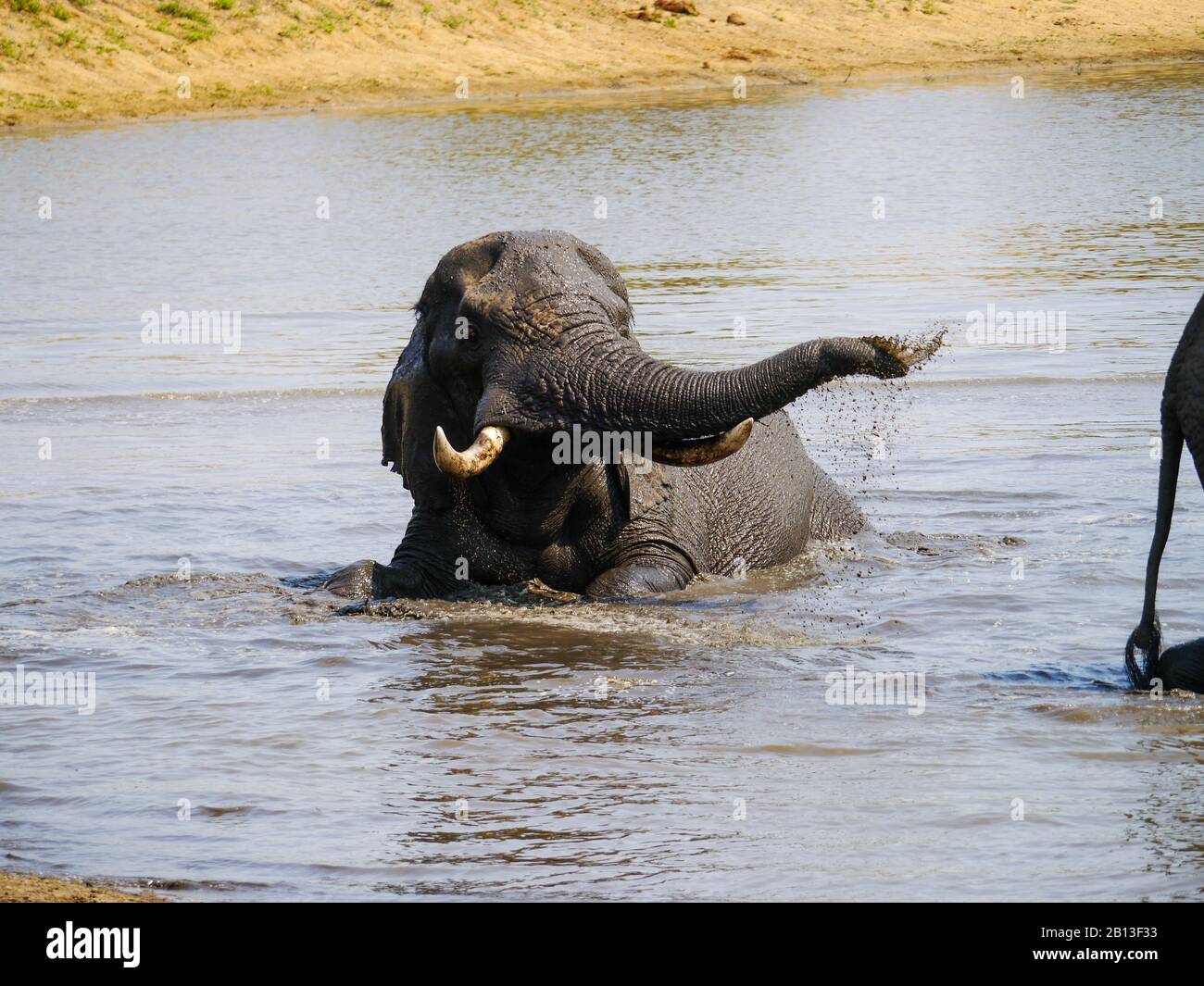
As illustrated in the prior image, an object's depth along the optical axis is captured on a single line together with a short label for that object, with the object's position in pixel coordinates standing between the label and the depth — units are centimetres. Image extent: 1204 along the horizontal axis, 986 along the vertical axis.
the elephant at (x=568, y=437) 1605
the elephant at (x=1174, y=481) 1273
